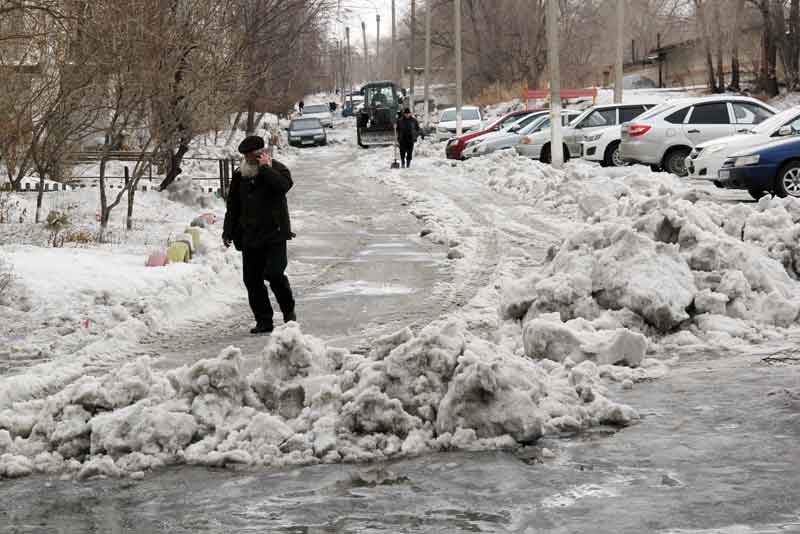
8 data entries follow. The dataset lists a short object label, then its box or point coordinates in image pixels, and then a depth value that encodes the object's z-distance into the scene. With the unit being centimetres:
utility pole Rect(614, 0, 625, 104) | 3394
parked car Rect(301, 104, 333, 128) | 7212
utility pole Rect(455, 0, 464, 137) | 4503
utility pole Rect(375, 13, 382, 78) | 13427
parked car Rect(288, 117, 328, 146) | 5566
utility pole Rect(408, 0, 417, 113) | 6229
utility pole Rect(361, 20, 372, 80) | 14944
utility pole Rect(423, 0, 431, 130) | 5200
